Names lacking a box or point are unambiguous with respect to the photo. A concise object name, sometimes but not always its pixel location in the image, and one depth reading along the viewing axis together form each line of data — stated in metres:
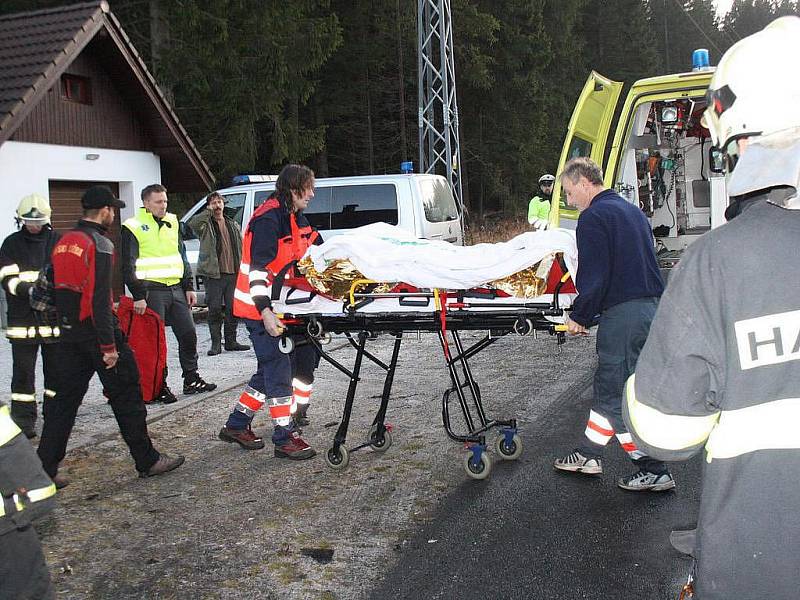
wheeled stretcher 4.89
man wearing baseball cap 5.09
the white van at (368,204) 12.07
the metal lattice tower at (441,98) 18.62
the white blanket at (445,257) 4.81
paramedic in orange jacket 5.52
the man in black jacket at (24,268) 6.05
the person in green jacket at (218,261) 9.77
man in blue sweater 4.74
